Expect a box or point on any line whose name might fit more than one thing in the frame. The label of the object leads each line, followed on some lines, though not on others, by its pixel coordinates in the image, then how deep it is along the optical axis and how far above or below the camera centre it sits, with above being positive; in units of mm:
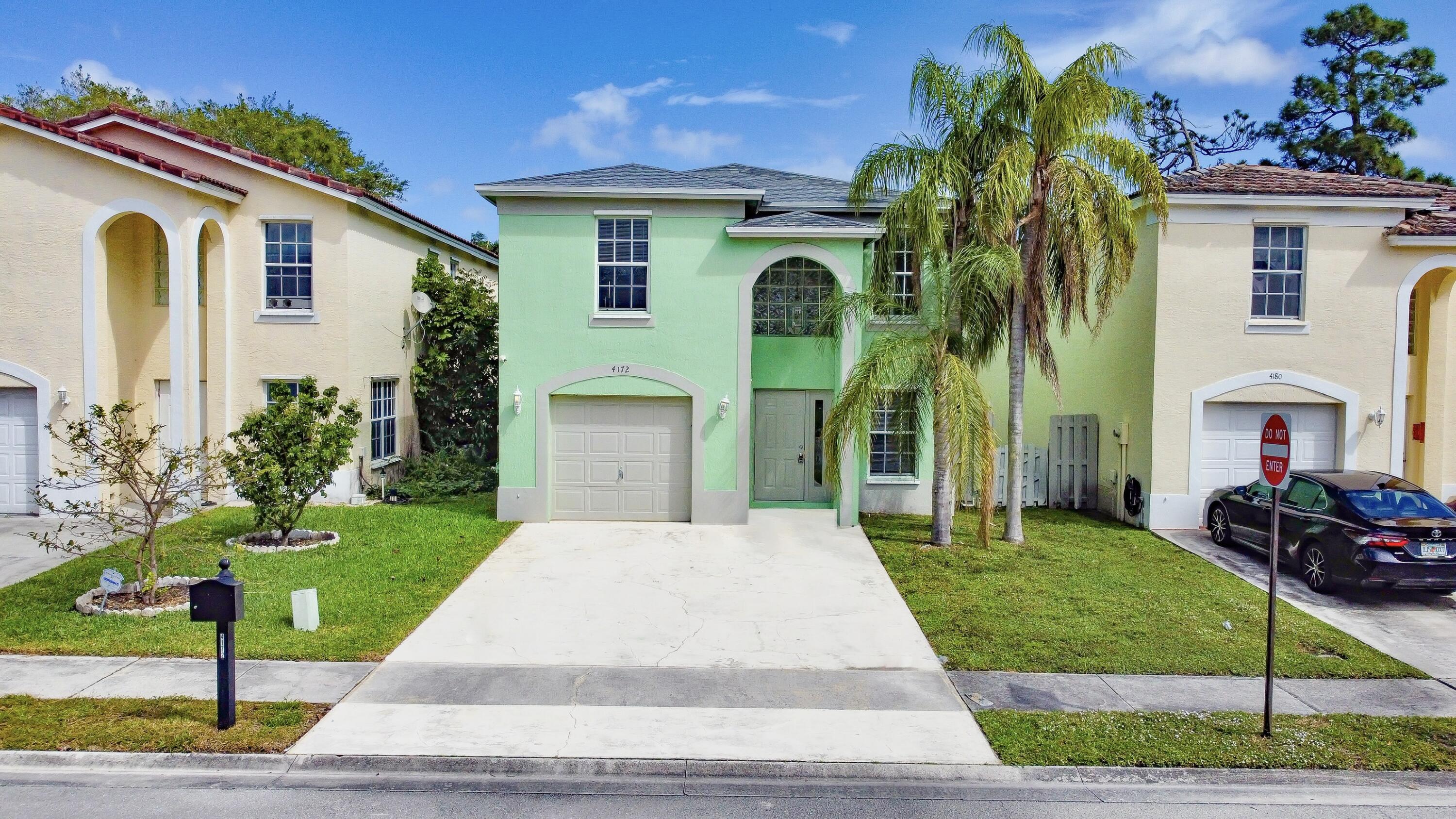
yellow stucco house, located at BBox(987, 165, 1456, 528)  14297 +1245
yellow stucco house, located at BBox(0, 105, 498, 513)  13969 +1792
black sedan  10195 -1736
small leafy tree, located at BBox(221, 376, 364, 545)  11750 -993
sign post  6660 -587
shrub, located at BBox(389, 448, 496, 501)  16641 -1882
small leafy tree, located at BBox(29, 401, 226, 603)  9398 -1241
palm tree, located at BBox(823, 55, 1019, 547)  12117 +1288
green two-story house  14477 +860
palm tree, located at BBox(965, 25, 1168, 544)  12016 +3147
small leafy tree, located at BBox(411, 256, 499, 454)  18328 +434
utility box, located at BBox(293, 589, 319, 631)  8852 -2393
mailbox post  6594 -1802
